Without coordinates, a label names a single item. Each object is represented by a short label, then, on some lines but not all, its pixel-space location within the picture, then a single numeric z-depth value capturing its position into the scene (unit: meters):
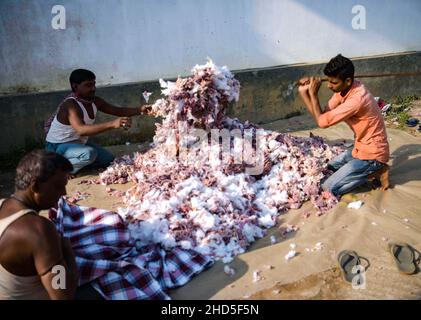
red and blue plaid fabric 2.93
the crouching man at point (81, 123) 4.78
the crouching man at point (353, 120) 4.00
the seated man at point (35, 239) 2.27
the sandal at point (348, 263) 3.15
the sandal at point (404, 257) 3.20
